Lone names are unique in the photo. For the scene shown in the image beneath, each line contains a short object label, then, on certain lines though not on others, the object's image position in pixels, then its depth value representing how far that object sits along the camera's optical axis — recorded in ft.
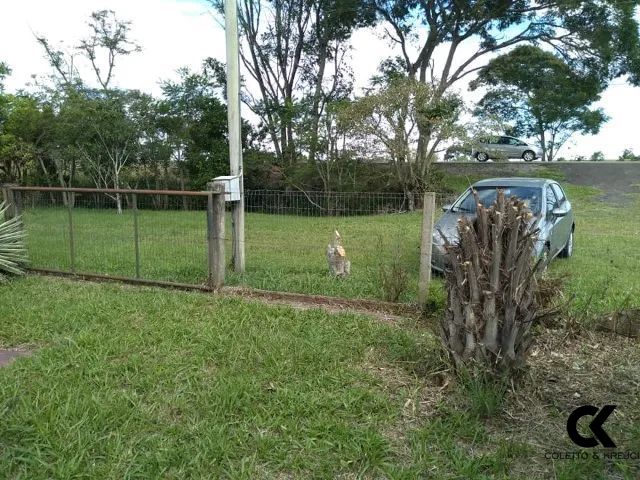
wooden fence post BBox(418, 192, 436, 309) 17.13
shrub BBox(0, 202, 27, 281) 22.18
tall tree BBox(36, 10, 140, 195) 59.62
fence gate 22.47
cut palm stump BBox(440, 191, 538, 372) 11.18
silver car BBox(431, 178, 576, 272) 21.50
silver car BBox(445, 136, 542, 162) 56.75
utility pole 22.33
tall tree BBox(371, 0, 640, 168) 67.97
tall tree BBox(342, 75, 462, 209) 50.96
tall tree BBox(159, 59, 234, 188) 65.16
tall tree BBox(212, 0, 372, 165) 76.89
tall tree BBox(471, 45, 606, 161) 76.54
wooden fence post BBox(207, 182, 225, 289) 20.48
